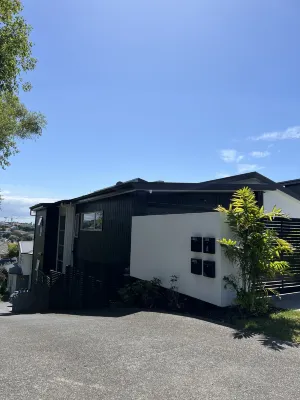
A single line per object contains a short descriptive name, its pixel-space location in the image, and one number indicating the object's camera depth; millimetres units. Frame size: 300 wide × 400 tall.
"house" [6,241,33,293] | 24194
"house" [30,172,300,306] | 7859
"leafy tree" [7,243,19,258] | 47581
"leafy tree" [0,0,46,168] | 6297
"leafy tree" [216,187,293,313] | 6344
